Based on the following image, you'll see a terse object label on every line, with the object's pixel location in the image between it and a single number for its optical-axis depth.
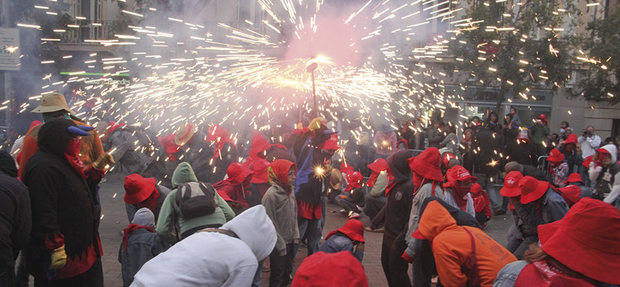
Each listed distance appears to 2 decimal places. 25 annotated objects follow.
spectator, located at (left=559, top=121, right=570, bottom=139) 13.51
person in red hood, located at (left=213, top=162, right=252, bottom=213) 5.61
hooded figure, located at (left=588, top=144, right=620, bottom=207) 7.09
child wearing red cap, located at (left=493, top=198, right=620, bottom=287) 2.10
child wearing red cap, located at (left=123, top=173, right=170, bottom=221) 4.63
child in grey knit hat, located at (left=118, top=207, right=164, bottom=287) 3.97
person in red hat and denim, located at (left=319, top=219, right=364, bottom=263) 4.19
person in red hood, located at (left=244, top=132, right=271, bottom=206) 6.34
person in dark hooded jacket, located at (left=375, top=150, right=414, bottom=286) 4.49
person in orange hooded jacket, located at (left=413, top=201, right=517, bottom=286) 2.97
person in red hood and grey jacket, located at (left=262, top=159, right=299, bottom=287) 4.90
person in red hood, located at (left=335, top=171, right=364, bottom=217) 8.91
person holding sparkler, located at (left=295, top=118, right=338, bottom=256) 5.59
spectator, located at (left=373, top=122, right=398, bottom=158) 11.20
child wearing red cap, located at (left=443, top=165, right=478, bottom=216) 4.83
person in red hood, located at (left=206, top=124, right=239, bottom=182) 7.14
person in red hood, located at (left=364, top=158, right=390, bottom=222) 8.20
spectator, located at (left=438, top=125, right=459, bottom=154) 12.32
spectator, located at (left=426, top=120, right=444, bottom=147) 14.05
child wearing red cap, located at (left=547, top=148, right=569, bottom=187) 8.33
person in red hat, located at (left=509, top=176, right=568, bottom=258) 4.17
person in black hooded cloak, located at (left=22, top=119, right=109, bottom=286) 3.30
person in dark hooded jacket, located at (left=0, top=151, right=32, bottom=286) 3.08
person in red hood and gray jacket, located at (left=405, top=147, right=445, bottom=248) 4.34
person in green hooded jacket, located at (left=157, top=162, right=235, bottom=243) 3.94
